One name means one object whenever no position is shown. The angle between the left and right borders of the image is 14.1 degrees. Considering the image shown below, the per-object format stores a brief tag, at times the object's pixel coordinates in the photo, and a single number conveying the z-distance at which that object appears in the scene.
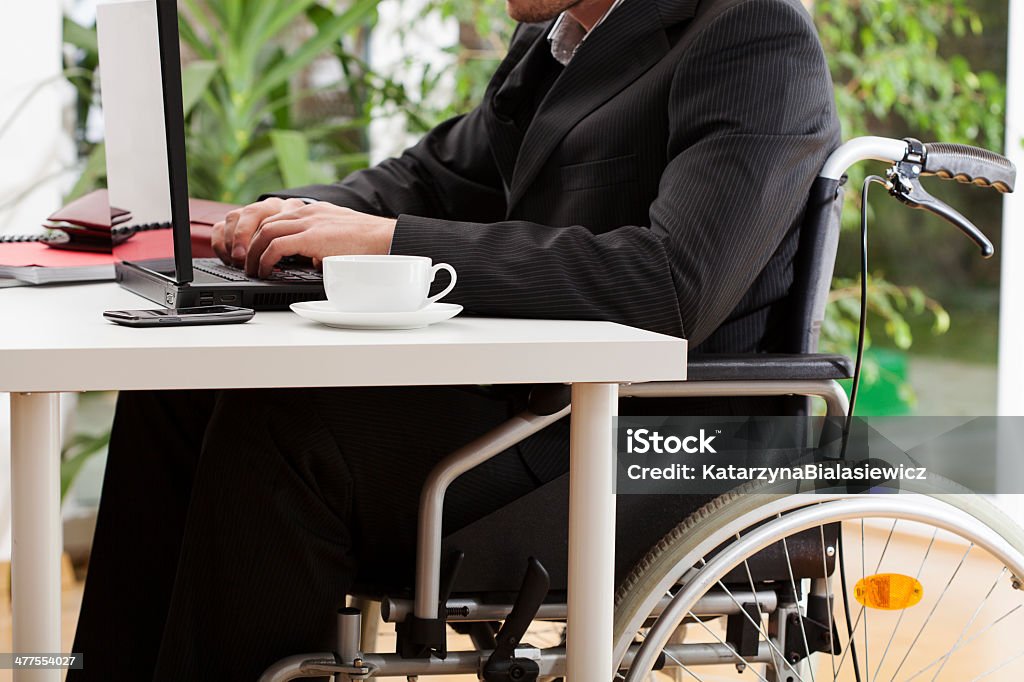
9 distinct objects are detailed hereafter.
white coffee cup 3.10
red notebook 3.31
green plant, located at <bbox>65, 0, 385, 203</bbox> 5.27
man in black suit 3.24
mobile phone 3.07
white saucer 3.07
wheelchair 3.21
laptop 3.06
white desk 2.96
